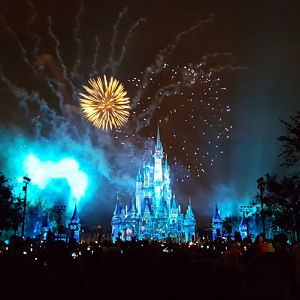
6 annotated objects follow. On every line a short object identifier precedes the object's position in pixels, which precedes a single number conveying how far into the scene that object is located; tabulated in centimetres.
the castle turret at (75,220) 9626
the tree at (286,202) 3875
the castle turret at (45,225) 8425
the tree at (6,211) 4866
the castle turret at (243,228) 9954
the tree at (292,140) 2427
